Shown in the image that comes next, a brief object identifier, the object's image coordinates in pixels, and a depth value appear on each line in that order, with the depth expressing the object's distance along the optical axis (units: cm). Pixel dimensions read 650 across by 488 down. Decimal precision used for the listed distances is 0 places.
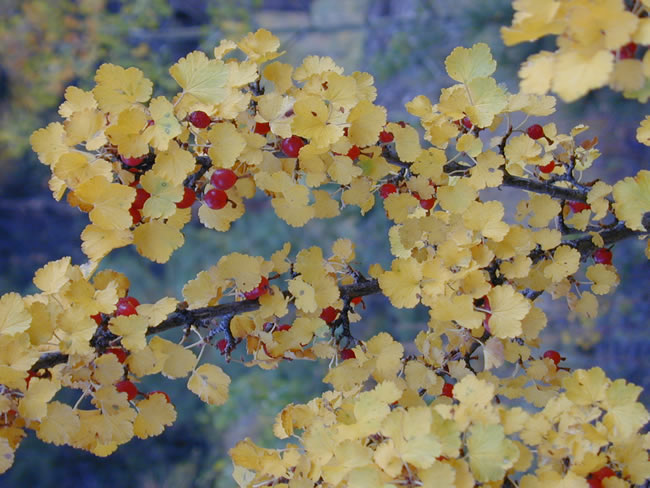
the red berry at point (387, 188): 32
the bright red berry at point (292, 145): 30
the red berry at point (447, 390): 31
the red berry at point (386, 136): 31
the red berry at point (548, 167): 32
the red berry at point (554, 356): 32
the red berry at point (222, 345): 31
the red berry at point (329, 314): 32
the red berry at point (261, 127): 30
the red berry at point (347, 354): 32
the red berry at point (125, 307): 29
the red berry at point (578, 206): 33
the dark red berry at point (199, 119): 28
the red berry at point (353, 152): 30
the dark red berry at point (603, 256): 33
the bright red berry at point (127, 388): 28
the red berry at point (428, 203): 32
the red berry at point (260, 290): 31
